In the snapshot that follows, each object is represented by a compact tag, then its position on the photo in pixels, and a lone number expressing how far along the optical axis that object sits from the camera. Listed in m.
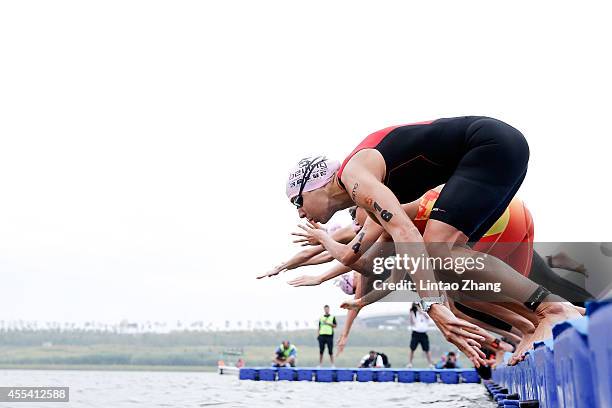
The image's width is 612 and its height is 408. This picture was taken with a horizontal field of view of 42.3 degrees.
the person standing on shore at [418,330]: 20.47
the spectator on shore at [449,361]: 21.31
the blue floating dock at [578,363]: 2.19
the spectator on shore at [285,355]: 23.53
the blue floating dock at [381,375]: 18.25
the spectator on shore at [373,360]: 22.46
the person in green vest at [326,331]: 21.62
